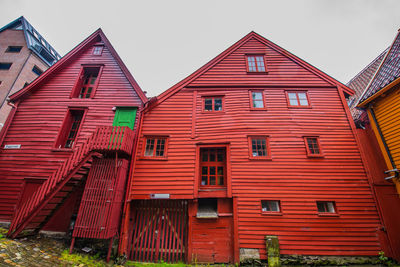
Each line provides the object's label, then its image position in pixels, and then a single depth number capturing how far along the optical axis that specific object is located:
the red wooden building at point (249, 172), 8.06
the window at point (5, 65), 20.84
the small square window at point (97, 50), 12.61
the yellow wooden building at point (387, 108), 8.63
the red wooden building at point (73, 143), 7.68
